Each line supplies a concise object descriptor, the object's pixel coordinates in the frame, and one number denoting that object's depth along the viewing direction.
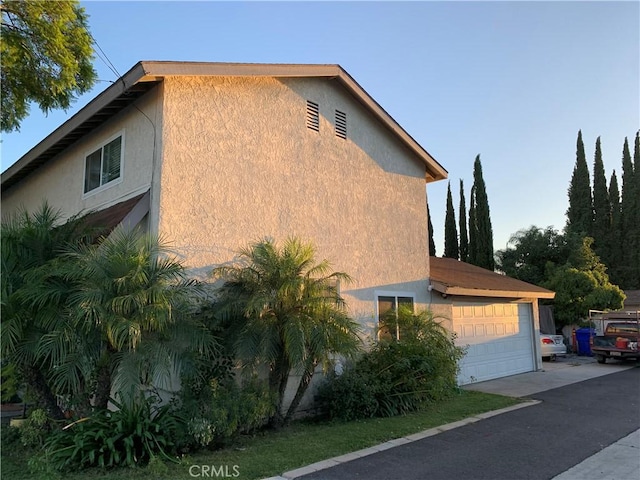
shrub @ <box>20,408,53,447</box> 6.90
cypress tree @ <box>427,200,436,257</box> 34.52
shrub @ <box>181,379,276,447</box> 6.64
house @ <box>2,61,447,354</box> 8.39
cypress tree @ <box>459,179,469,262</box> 36.46
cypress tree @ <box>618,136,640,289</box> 35.81
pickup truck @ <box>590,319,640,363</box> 18.00
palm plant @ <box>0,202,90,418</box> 6.24
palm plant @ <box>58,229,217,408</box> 6.02
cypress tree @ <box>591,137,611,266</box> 36.81
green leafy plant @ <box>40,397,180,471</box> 6.03
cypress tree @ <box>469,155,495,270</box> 33.81
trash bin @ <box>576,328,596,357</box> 21.94
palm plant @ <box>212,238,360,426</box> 7.64
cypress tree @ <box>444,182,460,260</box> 37.44
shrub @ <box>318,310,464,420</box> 9.14
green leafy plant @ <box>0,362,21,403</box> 6.93
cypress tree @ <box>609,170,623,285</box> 36.40
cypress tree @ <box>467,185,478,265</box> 34.88
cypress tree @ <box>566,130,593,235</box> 38.50
